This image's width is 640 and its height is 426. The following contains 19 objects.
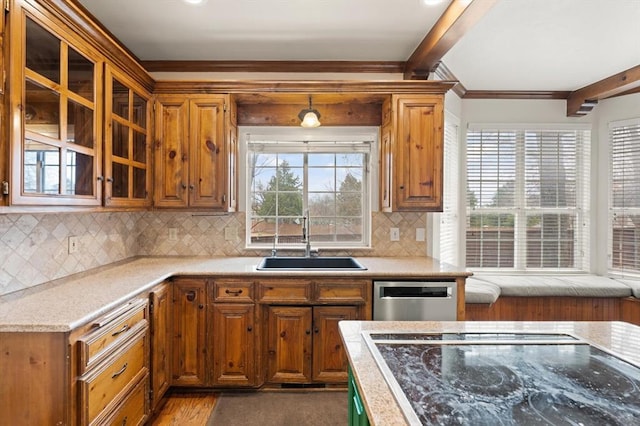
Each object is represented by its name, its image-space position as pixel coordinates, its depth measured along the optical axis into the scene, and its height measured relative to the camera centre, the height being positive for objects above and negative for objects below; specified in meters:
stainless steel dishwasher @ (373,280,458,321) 2.46 -0.65
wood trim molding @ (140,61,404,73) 3.11 +1.31
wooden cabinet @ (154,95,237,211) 2.77 +0.48
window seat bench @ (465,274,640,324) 3.34 -0.85
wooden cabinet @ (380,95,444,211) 2.79 +0.49
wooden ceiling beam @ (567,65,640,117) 3.28 +1.26
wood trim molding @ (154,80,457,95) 2.77 +1.01
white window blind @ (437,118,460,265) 3.52 +0.15
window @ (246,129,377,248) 3.28 +0.18
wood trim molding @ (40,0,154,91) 1.67 +0.98
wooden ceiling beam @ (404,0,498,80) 2.07 +1.22
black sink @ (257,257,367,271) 3.01 -0.45
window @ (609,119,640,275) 3.60 +0.18
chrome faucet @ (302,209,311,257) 3.06 -0.19
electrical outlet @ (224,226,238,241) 3.15 -0.20
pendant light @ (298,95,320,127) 2.80 +0.76
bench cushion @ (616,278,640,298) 3.31 -0.68
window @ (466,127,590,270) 3.78 +0.17
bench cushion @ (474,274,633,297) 3.34 -0.72
